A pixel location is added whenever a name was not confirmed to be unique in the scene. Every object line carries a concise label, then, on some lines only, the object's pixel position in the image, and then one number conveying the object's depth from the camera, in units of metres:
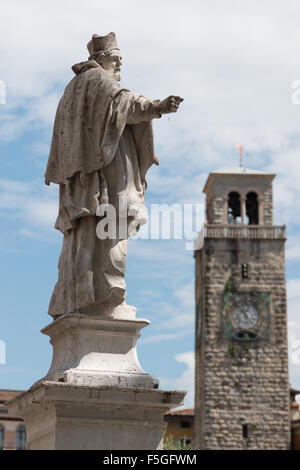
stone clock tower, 71.81
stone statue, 10.87
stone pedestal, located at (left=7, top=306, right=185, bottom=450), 10.21
